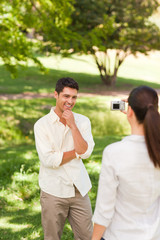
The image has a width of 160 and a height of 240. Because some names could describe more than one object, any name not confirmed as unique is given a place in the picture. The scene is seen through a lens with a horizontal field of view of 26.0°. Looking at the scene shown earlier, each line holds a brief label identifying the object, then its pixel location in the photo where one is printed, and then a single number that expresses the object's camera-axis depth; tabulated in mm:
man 3039
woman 1952
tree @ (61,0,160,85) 23734
